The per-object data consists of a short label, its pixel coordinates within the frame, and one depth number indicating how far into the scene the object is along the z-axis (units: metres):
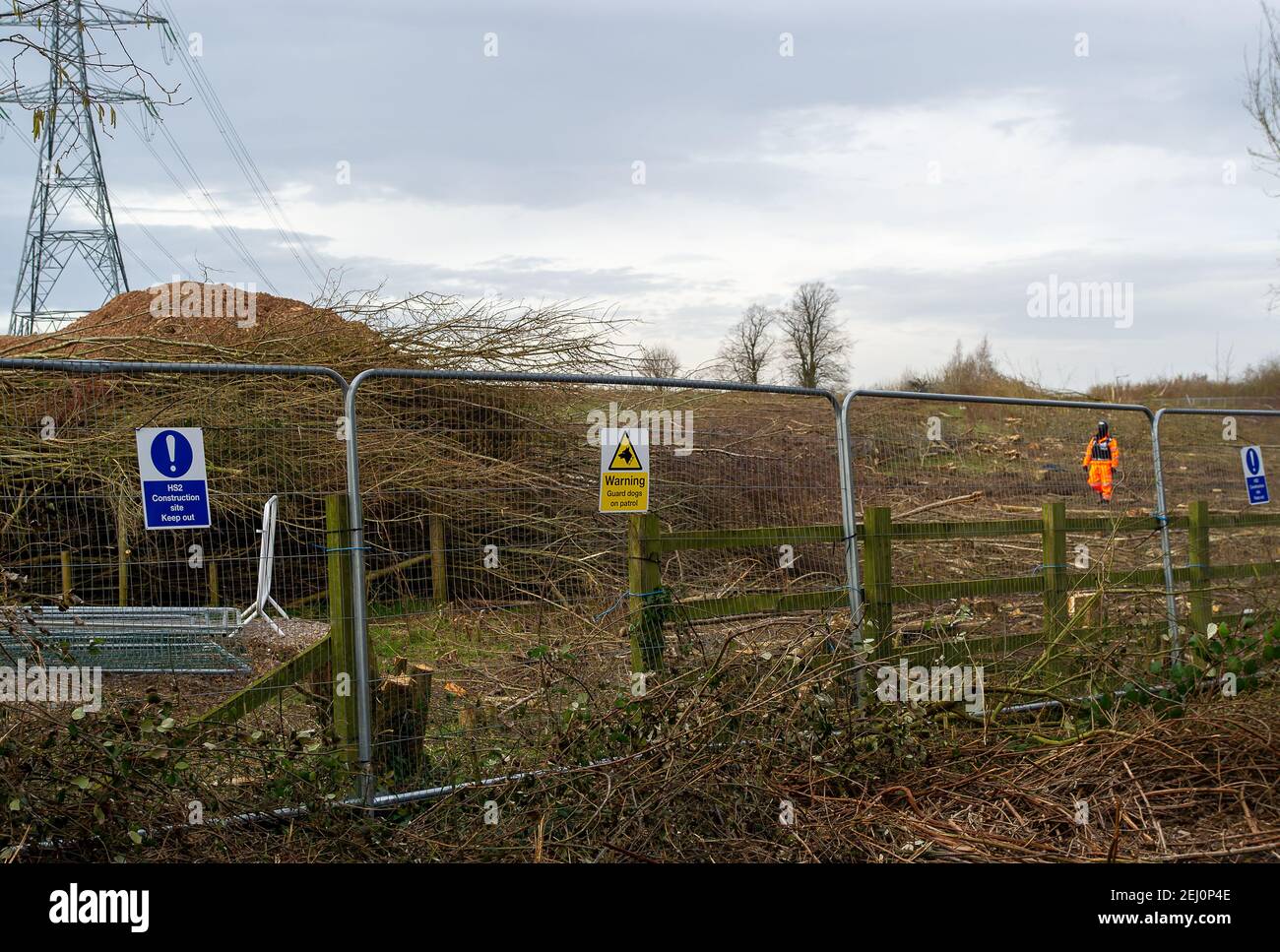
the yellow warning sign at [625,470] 5.52
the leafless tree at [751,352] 22.47
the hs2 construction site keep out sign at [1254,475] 8.60
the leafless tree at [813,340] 26.61
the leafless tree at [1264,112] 22.44
